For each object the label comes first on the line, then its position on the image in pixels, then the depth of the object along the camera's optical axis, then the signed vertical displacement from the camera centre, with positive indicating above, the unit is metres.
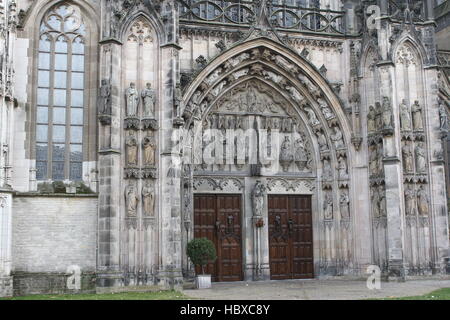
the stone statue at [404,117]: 20.95 +4.34
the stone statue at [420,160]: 20.89 +2.88
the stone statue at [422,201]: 20.70 +1.49
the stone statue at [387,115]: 20.47 +4.32
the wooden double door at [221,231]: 21.00 +0.64
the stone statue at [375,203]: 20.98 +1.48
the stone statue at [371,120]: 21.31 +4.35
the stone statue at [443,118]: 21.59 +4.50
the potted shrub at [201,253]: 18.20 -0.10
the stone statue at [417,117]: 21.16 +4.38
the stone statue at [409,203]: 20.59 +1.42
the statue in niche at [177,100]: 18.70 +4.51
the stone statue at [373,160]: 21.24 +2.97
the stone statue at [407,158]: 20.73 +2.94
